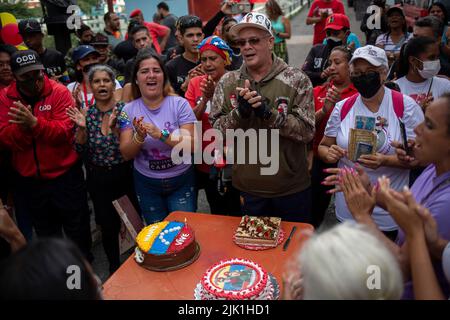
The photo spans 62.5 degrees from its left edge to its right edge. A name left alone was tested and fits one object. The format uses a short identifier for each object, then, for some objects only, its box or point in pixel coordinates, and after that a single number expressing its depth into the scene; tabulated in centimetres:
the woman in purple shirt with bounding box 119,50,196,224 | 309
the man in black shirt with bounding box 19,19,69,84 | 480
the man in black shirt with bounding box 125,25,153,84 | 528
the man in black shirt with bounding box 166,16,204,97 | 430
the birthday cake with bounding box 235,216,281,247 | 233
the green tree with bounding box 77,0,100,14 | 1002
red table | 200
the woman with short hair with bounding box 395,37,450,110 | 331
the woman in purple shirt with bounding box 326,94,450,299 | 168
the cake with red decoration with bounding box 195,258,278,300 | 186
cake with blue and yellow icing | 215
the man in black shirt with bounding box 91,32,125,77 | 514
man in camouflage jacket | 270
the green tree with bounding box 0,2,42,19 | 671
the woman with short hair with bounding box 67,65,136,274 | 326
